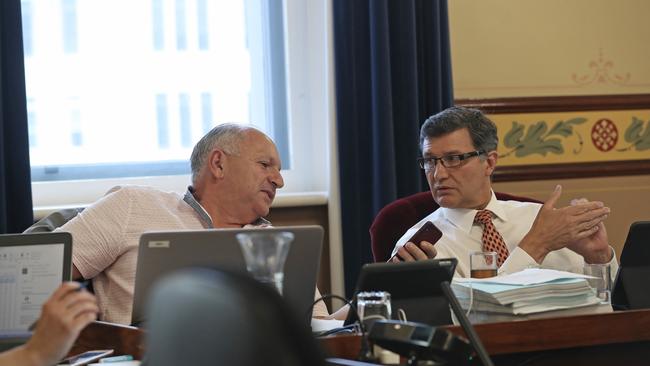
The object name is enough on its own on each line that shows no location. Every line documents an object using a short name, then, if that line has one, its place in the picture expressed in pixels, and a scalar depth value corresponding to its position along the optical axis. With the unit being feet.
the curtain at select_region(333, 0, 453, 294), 20.35
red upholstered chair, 17.25
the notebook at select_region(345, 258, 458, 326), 10.58
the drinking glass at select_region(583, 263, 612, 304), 12.70
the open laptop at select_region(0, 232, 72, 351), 11.95
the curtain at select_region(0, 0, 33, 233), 17.80
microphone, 8.02
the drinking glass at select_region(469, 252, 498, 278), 13.39
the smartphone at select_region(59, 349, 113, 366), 10.65
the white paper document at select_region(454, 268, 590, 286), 12.15
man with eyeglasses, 16.94
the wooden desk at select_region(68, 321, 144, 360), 10.81
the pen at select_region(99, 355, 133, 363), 10.67
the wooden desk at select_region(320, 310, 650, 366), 10.95
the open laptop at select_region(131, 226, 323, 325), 10.86
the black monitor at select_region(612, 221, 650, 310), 12.94
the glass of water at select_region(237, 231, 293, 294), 7.86
